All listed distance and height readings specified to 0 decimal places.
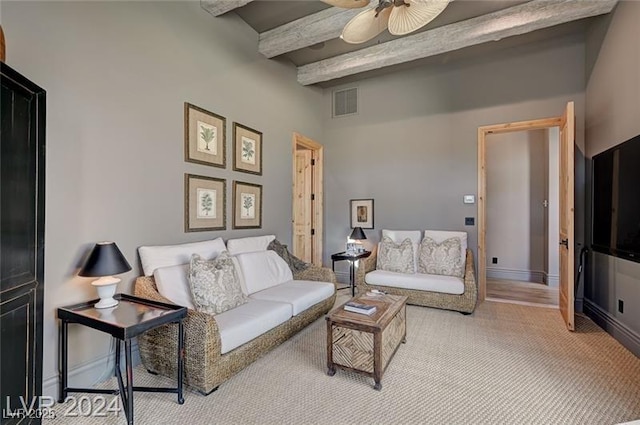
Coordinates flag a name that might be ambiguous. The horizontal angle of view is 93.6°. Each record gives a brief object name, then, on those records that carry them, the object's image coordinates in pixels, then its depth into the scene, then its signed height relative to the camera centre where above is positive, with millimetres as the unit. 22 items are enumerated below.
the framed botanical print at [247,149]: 3410 +749
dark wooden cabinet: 1318 -136
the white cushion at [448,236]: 3856 -321
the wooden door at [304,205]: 5062 +122
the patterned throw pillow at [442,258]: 3750 -585
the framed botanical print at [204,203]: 2836 +87
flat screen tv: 2109 +88
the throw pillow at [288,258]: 3576 -553
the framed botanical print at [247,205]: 3437 +82
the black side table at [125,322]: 1595 -629
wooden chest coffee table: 2023 -910
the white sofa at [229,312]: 1906 -782
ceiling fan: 2059 +1451
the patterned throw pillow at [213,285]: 2244 -566
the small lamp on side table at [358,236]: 4531 -360
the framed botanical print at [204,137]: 2816 +754
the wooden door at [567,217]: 2869 -46
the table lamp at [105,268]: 1863 -354
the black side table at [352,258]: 4203 -645
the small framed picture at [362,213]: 4844 -13
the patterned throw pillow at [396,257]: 3963 -603
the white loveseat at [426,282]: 3447 -847
